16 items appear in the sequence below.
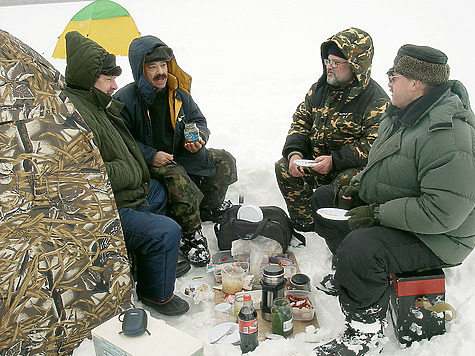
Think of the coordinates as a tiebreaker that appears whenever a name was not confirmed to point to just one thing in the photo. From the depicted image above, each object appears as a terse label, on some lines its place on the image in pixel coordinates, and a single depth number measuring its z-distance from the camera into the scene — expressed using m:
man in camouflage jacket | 3.65
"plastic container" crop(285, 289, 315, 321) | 2.96
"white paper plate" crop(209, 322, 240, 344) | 2.80
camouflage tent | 2.33
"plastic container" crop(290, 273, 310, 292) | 3.16
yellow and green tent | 6.47
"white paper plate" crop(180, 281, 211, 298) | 3.34
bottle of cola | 2.58
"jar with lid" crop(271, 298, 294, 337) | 2.80
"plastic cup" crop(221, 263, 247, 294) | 3.31
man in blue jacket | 3.72
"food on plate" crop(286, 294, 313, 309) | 3.01
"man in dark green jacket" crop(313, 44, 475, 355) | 2.37
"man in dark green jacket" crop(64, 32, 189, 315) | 2.95
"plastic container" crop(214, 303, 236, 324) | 3.04
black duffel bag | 3.74
